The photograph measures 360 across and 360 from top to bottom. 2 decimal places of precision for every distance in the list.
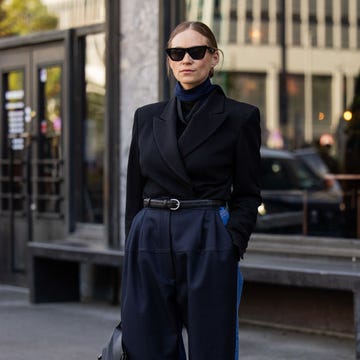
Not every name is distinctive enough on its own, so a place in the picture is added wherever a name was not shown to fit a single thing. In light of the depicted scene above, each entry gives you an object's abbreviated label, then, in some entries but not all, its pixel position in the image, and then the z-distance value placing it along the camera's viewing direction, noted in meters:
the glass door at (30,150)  16.07
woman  6.38
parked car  13.35
